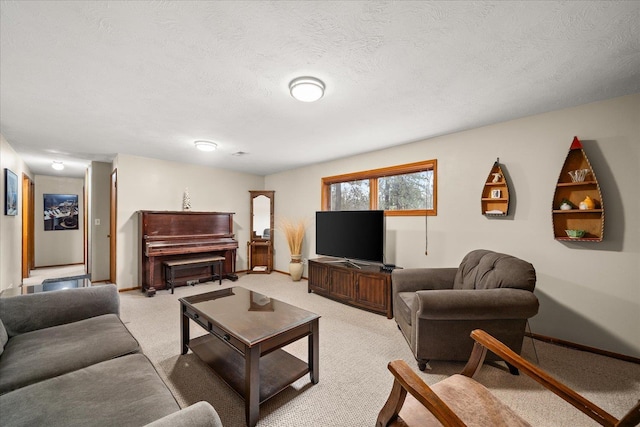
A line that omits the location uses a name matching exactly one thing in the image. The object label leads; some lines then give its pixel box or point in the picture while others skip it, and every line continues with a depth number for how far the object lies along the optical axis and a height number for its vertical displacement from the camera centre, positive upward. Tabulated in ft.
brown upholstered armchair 6.59 -2.56
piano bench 14.61 -3.16
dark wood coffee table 5.37 -2.95
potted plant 16.96 -2.18
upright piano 14.55 -1.65
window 12.00 +1.24
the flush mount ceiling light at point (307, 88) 6.70 +3.30
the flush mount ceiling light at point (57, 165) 16.55 +3.14
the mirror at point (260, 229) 19.44 -1.27
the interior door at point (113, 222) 14.81 -0.60
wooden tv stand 11.12 -3.37
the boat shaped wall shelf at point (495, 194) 9.40 +0.70
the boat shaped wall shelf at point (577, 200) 7.83 +0.42
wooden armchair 3.11 -2.70
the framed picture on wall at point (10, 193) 11.24 +0.90
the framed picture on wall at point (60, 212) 21.31 +0.04
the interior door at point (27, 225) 16.29 -0.85
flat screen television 12.07 -1.11
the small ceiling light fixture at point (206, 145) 12.08 +3.18
